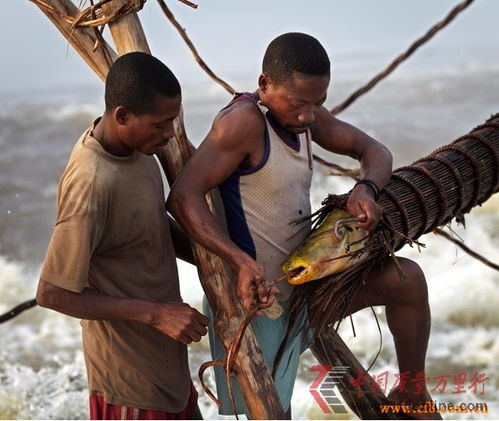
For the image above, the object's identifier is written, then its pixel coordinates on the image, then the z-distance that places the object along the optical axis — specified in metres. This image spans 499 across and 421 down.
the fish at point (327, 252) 4.45
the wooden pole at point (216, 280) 4.27
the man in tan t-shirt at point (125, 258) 3.97
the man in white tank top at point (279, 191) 4.24
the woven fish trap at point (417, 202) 4.60
